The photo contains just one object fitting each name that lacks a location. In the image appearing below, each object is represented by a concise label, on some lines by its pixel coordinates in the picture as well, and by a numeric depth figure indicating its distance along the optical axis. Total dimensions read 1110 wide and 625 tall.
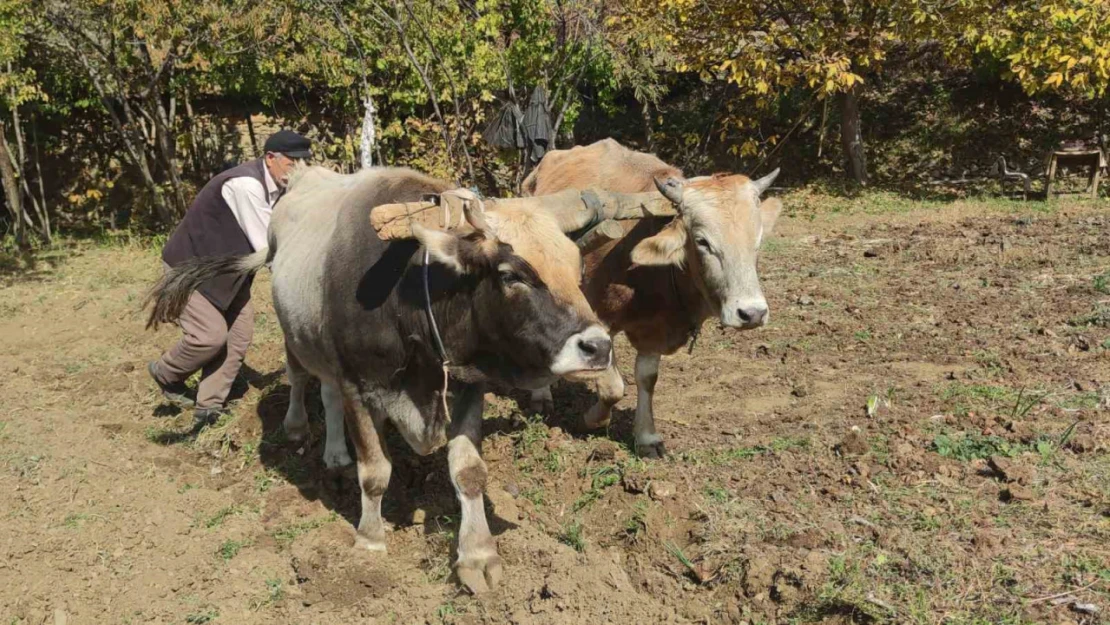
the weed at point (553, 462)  5.56
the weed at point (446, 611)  4.12
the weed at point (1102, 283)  7.77
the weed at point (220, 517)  5.18
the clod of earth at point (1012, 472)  4.53
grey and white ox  3.98
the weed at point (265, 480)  5.70
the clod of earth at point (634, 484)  5.02
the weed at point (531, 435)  5.91
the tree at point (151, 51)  12.42
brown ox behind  5.09
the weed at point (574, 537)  4.61
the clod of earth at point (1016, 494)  4.36
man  6.04
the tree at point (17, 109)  11.76
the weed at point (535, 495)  5.23
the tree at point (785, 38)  13.62
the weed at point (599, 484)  5.12
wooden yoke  4.08
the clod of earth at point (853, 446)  5.16
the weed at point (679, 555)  4.24
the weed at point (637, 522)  4.64
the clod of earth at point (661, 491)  4.89
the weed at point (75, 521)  5.08
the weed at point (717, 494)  4.82
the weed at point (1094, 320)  7.01
